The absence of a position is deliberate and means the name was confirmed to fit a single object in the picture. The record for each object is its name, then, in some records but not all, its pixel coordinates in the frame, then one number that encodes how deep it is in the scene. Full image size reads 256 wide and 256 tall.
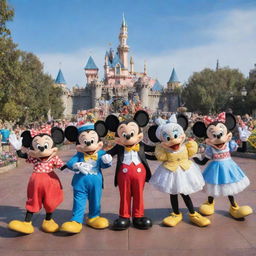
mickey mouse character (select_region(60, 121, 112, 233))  4.02
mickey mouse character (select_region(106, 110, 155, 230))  4.09
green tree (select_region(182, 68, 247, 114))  40.88
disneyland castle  63.34
